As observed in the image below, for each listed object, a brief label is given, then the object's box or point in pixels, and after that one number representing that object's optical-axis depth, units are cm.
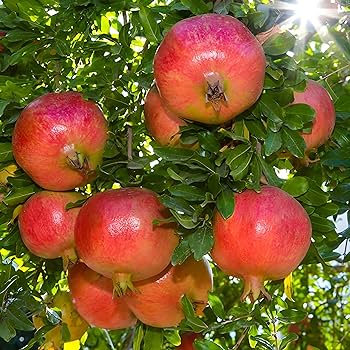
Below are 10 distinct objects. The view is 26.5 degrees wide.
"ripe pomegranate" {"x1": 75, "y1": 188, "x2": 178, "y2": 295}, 117
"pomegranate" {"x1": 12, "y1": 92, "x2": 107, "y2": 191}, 128
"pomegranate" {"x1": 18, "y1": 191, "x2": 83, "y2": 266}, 132
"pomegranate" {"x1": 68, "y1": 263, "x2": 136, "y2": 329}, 140
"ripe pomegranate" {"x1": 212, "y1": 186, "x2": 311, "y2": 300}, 109
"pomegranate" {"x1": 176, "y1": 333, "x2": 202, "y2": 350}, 153
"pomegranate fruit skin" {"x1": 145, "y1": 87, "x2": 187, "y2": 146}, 129
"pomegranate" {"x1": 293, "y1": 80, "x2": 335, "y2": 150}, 127
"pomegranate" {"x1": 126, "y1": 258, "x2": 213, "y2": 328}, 128
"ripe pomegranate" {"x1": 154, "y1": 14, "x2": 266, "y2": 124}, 107
